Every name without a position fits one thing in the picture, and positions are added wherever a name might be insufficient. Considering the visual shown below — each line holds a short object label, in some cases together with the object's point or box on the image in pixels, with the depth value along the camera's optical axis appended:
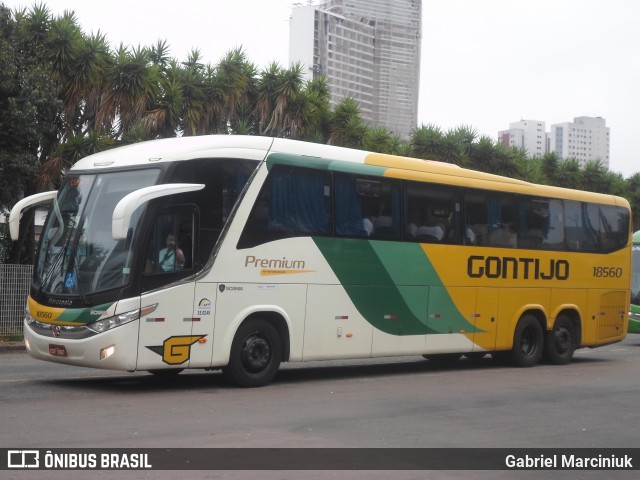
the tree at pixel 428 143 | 34.19
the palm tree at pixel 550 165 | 40.53
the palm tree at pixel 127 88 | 25.81
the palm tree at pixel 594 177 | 41.50
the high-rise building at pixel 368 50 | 180.38
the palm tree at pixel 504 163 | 36.09
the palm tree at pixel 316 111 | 30.67
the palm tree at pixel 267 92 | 30.20
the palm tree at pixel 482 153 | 35.72
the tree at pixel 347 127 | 31.00
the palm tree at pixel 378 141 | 31.28
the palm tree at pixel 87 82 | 24.95
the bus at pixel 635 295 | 25.89
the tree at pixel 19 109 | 22.00
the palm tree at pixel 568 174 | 40.53
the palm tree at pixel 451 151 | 34.38
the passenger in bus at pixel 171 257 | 12.44
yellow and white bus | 12.27
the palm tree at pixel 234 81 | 29.02
